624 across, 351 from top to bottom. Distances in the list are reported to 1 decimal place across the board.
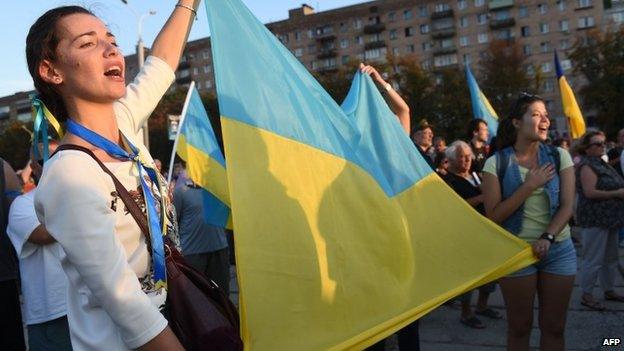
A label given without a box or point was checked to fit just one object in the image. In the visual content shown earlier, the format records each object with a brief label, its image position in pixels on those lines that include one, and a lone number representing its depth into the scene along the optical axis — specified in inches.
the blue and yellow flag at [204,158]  206.2
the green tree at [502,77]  1745.8
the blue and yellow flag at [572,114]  425.9
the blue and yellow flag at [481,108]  421.4
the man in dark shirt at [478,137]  290.3
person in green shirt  138.9
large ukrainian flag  78.7
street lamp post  859.4
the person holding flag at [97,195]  53.5
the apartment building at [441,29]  2741.1
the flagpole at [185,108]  259.6
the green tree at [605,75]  1585.9
